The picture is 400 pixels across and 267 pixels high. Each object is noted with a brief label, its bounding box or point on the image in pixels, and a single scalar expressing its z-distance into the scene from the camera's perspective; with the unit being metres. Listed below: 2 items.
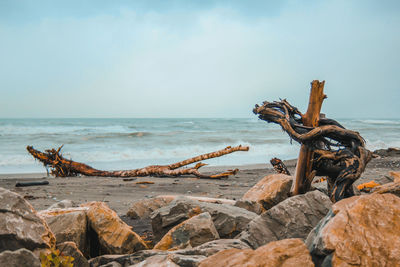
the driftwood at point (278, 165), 8.21
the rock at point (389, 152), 16.66
